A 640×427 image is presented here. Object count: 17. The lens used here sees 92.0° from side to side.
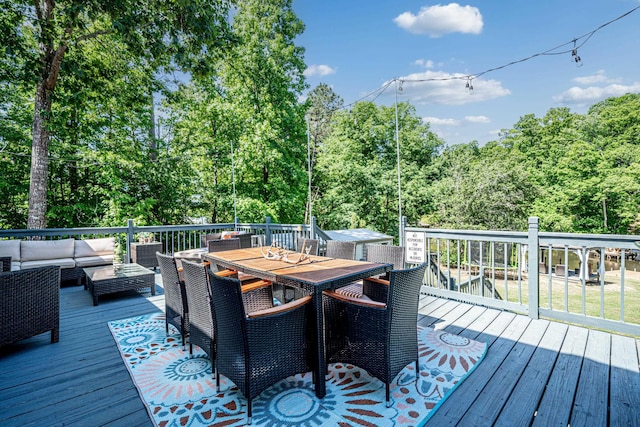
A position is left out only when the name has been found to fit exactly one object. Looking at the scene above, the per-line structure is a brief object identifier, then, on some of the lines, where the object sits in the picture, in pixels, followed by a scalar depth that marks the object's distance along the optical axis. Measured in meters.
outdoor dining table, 2.08
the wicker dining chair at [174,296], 2.67
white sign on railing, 4.31
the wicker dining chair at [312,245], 3.96
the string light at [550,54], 4.29
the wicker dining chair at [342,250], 3.66
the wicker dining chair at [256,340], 1.86
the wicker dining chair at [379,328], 1.98
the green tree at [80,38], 5.41
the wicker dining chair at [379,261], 2.74
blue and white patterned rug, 1.87
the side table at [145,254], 6.20
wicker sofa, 5.05
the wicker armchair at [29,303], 2.61
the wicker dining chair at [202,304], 2.25
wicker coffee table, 4.24
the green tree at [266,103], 11.99
